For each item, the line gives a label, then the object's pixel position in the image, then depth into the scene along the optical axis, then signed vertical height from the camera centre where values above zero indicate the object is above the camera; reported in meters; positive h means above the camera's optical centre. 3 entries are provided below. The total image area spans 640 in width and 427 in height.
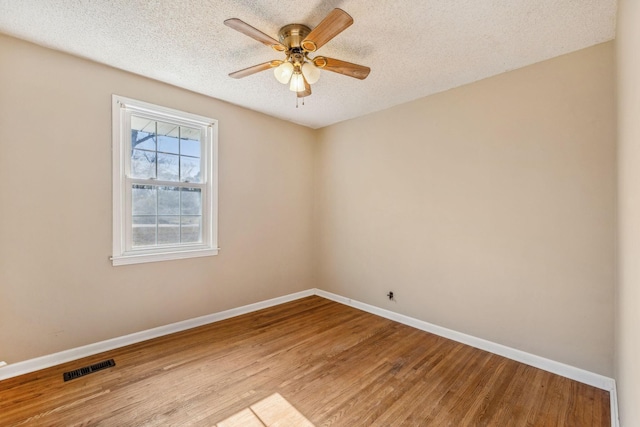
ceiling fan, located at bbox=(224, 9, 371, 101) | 1.80 +1.11
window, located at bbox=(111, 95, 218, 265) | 2.73 +0.30
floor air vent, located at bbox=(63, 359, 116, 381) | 2.23 -1.31
